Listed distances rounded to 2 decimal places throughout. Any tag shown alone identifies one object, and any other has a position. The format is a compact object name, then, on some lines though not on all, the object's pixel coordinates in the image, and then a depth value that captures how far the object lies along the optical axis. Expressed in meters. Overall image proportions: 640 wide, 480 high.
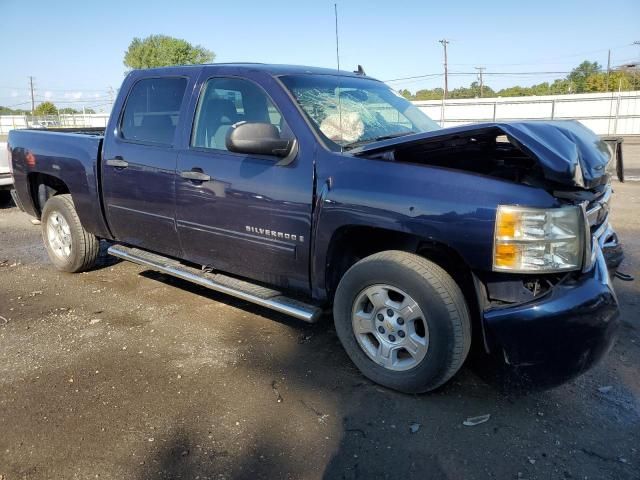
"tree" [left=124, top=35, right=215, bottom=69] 61.66
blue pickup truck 2.58
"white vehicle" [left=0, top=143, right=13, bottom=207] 9.05
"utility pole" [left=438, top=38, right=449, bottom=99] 54.61
